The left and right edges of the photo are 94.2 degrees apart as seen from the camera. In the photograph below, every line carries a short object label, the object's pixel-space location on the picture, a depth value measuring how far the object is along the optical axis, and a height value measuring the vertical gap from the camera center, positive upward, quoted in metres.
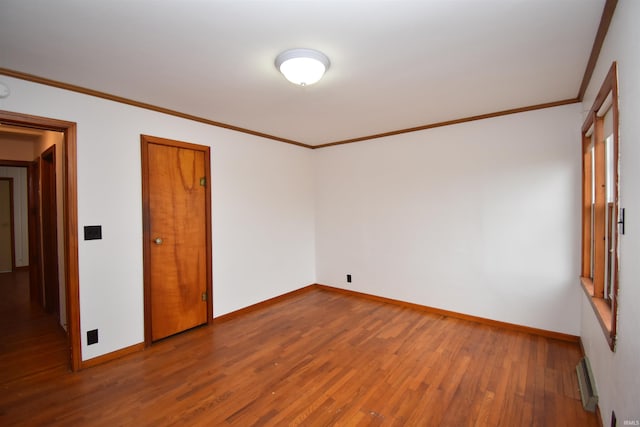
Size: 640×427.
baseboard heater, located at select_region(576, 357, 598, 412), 1.96 -1.28
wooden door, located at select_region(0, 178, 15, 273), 6.24 -0.22
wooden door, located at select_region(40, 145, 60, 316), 3.54 -0.36
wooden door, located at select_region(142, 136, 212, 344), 2.96 -0.27
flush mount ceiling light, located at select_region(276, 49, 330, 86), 1.90 +0.95
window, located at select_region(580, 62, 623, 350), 1.58 +0.02
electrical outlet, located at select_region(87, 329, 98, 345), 2.55 -1.08
